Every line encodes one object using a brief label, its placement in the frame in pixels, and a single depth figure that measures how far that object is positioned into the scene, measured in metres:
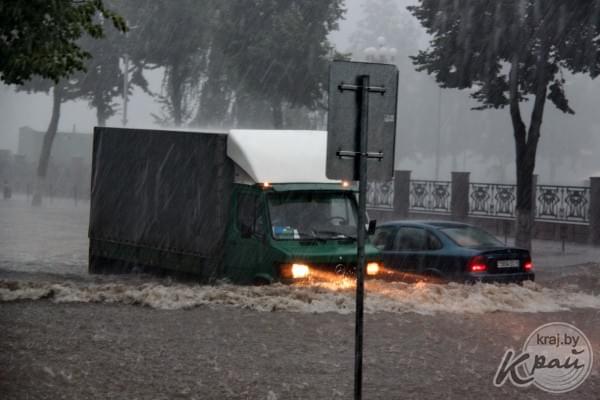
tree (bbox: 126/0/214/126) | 51.53
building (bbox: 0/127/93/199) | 69.62
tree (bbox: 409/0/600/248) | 25.16
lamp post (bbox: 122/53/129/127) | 53.67
